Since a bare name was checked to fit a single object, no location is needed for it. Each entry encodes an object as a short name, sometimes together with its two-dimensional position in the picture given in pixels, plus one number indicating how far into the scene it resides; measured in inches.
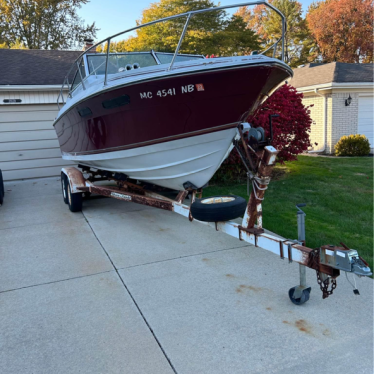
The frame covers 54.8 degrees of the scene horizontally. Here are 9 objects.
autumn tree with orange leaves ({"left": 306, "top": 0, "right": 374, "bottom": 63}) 1241.4
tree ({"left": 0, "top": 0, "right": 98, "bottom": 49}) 987.9
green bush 493.4
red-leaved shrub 303.0
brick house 529.7
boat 156.6
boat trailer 99.7
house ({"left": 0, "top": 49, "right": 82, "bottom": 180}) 397.4
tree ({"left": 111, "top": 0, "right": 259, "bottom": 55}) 912.9
